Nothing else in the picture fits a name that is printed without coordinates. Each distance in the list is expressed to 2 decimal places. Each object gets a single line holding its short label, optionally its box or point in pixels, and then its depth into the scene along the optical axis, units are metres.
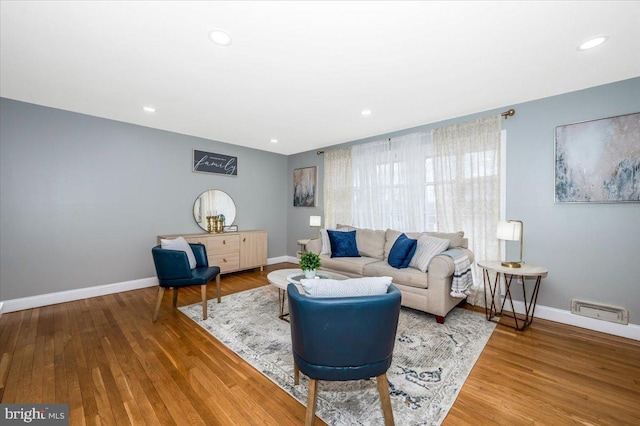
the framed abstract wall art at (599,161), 2.50
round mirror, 4.75
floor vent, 2.56
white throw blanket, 2.84
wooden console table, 4.43
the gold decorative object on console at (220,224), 4.95
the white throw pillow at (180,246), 3.09
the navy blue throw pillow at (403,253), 3.26
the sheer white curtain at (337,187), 4.96
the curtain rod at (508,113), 3.15
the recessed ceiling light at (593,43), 1.92
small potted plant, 2.72
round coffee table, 2.80
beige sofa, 2.82
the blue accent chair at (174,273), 2.84
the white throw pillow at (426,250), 3.04
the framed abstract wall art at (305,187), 5.64
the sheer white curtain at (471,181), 3.28
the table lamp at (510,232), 2.78
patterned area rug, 1.62
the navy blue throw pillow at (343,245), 4.06
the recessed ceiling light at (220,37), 1.87
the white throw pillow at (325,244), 4.20
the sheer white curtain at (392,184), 3.96
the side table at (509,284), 2.66
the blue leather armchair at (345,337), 1.31
